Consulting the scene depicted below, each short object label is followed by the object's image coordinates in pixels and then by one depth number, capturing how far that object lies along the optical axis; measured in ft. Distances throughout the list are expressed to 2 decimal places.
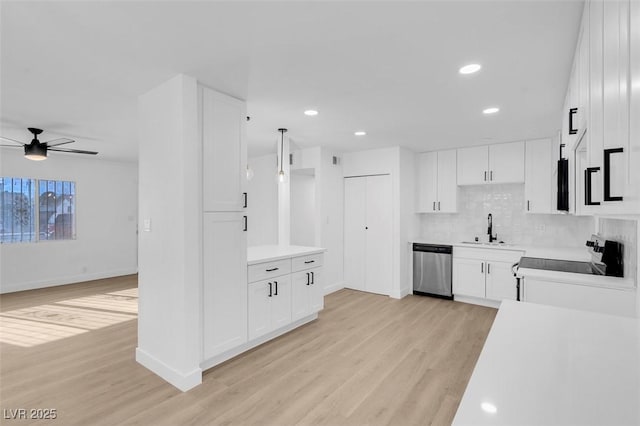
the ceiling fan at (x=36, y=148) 13.57
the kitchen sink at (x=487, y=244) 16.09
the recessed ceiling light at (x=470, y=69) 7.64
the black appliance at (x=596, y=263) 8.08
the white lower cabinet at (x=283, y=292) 10.48
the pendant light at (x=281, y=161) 14.02
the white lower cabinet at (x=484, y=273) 14.87
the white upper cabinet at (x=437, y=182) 17.28
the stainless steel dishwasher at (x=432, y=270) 16.55
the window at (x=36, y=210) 18.43
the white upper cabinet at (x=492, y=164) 15.42
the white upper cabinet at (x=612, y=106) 2.49
